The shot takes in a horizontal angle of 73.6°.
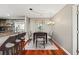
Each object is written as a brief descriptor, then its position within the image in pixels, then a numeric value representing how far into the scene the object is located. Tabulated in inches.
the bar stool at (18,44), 61.6
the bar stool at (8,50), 48.6
